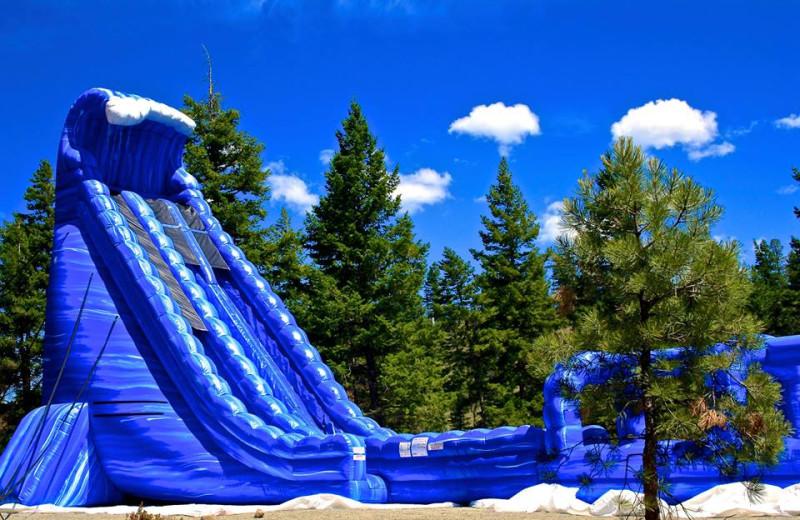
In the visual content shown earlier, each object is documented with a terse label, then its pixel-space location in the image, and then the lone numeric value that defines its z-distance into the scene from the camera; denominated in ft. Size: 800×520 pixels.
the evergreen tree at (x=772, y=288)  73.30
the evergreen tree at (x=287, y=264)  61.87
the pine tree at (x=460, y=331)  62.49
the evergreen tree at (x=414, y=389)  54.13
